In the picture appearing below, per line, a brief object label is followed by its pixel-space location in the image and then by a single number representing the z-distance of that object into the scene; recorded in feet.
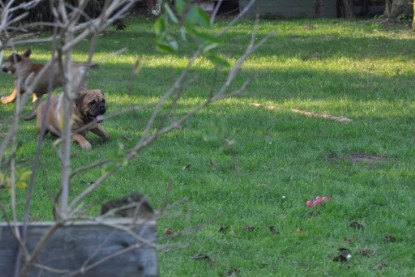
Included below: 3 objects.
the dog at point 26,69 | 68.97
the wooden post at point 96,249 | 17.67
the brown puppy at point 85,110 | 58.95
